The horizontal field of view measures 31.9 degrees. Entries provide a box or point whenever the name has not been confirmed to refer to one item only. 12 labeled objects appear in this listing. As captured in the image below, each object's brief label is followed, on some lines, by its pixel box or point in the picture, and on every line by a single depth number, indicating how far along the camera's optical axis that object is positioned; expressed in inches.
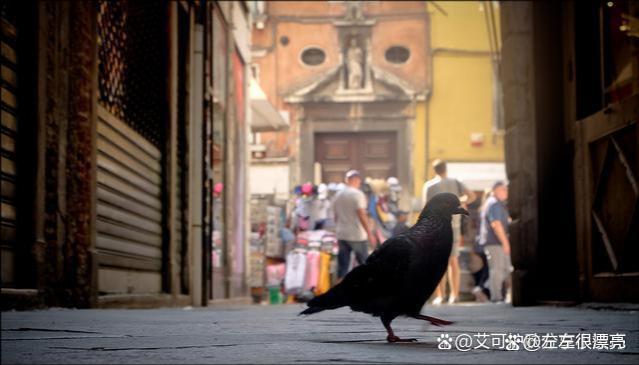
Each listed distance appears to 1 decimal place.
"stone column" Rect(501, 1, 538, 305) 354.3
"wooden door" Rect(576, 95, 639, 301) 270.7
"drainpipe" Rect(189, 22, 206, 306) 446.0
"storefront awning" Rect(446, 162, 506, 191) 1032.2
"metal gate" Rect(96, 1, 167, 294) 323.0
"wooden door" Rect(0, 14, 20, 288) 246.7
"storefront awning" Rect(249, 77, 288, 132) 759.1
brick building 1093.1
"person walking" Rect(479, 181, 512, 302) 539.8
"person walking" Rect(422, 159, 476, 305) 459.5
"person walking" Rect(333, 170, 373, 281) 514.6
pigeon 124.1
